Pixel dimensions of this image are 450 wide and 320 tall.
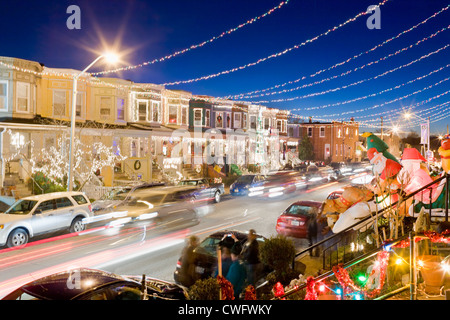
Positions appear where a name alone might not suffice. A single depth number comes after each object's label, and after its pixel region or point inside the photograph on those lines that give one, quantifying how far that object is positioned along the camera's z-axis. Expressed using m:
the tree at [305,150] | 57.91
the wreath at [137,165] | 28.64
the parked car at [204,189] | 20.23
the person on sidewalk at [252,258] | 9.05
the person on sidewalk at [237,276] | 8.06
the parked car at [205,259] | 9.01
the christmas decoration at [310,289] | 6.27
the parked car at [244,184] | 25.52
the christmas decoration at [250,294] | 5.98
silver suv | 12.35
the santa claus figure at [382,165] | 9.88
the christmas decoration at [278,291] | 6.60
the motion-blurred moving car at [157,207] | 14.59
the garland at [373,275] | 6.78
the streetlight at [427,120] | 29.82
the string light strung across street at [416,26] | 13.92
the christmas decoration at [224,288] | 6.12
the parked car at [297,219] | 13.71
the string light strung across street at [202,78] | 17.73
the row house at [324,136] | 60.50
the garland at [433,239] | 7.15
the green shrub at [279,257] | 8.97
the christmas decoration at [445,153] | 9.43
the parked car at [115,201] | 15.86
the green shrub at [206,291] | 6.56
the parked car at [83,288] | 5.17
